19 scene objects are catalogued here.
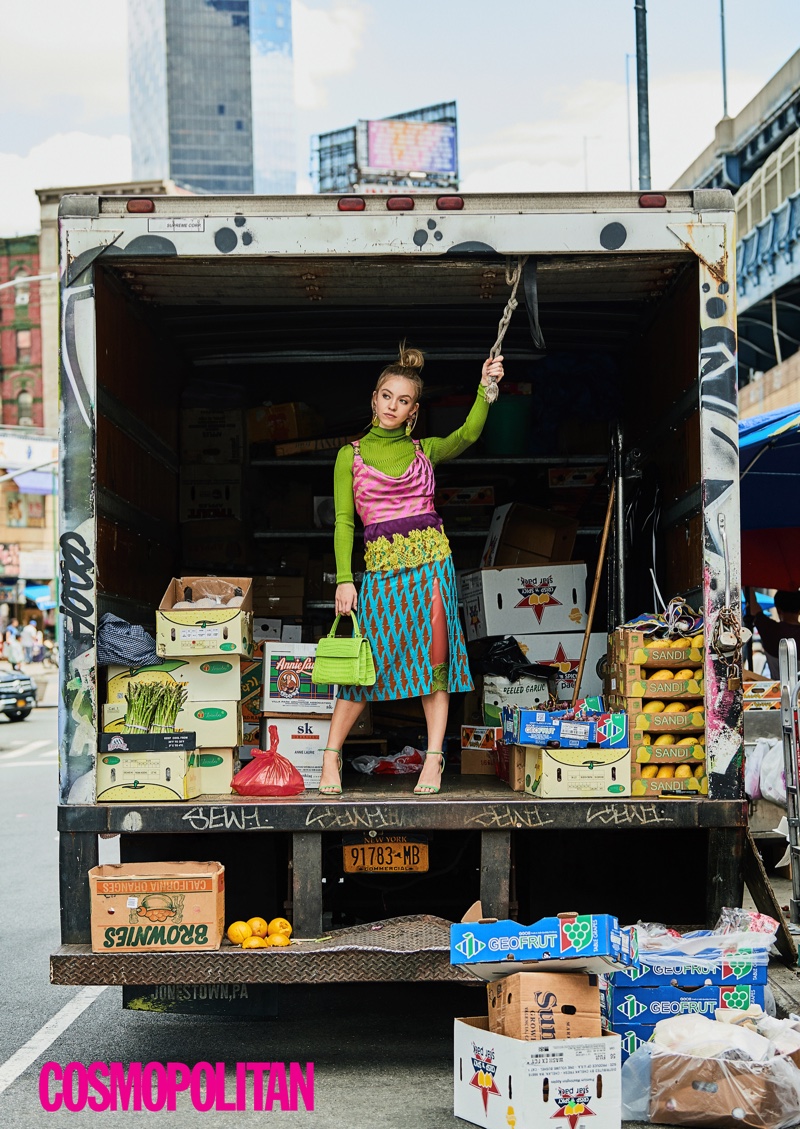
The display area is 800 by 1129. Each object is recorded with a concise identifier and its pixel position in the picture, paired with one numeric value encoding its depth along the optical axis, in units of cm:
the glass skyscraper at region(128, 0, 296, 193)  18888
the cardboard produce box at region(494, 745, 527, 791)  553
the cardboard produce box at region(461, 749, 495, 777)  635
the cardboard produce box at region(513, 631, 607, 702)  687
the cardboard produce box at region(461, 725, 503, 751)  633
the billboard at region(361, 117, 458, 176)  9094
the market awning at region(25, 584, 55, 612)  5475
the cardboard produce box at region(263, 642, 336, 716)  596
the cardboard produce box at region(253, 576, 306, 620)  768
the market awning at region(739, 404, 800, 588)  786
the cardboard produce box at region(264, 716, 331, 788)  595
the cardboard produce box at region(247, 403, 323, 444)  782
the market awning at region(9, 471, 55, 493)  5484
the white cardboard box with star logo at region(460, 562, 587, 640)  692
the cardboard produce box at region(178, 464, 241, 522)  760
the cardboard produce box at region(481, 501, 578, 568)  728
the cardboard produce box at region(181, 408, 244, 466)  765
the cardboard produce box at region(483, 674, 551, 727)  657
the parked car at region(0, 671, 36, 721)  2591
